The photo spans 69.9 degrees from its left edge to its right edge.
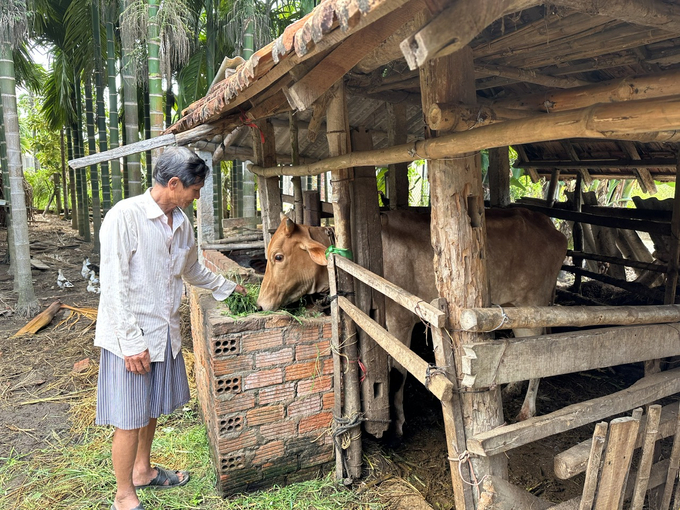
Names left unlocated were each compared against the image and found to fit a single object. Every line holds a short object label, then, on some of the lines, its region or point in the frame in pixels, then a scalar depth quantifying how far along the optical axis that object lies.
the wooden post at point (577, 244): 7.24
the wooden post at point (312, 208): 5.11
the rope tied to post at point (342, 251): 3.48
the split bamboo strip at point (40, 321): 7.07
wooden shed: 1.75
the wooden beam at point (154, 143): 4.64
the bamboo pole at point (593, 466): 2.10
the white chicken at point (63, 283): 9.59
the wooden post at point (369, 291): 3.51
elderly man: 2.77
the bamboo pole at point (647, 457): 2.32
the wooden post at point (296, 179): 4.56
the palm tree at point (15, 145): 6.98
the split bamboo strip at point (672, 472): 2.56
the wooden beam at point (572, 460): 2.18
